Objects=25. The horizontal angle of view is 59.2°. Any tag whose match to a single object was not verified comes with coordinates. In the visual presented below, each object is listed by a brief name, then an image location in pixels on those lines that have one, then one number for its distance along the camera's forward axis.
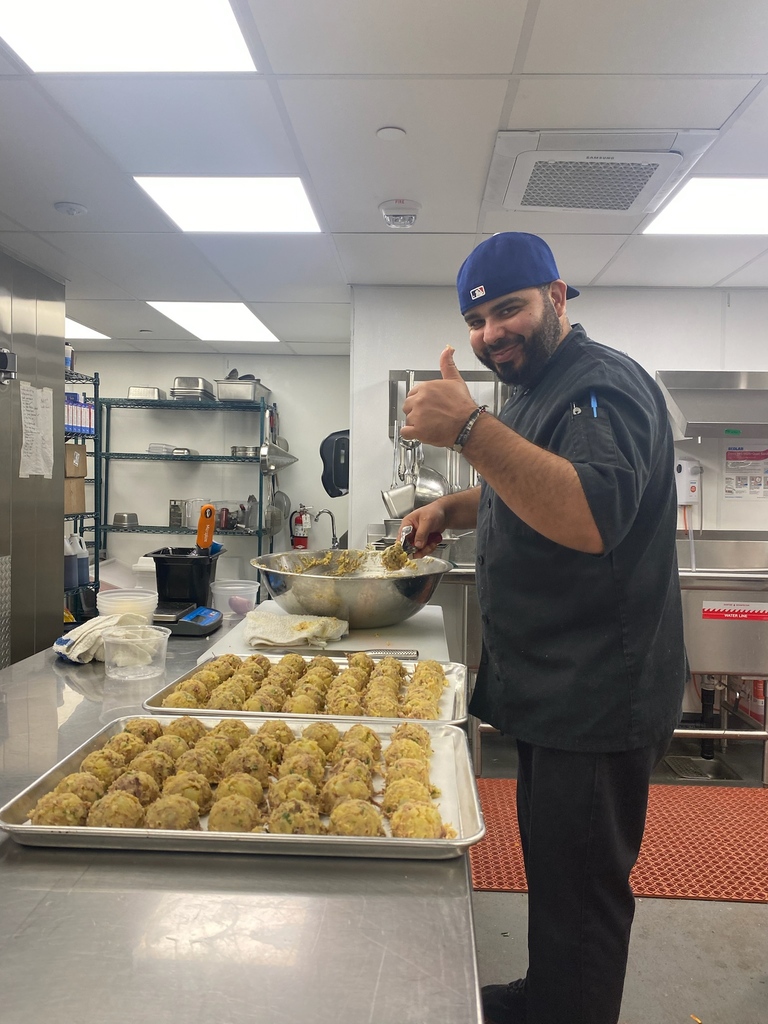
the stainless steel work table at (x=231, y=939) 0.55
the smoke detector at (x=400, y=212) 2.85
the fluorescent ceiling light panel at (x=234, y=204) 2.68
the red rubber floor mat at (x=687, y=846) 2.27
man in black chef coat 1.15
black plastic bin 1.99
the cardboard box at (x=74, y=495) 4.25
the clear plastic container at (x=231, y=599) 2.24
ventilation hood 3.55
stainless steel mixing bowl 1.68
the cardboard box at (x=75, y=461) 4.21
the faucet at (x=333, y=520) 5.85
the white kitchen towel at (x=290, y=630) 1.58
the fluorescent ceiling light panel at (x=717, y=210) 2.63
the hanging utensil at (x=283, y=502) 6.04
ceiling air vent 2.26
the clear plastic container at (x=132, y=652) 1.47
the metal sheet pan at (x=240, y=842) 0.74
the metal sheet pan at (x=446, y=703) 1.10
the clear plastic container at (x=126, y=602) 1.75
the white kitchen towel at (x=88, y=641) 1.56
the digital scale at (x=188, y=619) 1.86
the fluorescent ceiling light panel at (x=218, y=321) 4.57
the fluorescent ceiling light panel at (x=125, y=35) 1.70
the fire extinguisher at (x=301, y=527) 6.03
